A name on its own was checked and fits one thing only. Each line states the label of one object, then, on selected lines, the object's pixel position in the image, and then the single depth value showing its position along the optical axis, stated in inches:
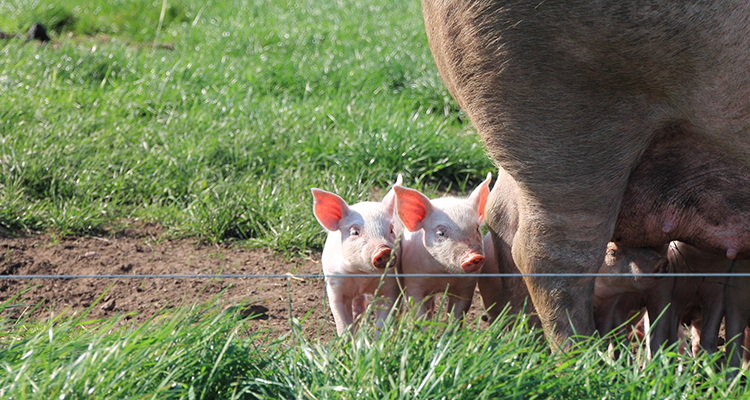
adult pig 189.3
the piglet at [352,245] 257.8
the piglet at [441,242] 257.0
